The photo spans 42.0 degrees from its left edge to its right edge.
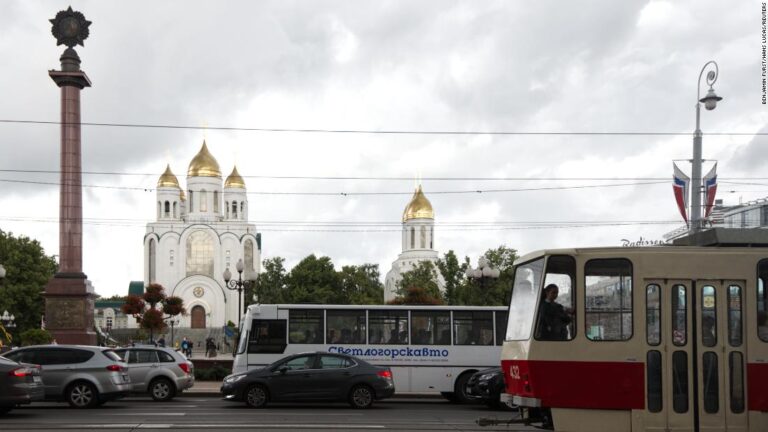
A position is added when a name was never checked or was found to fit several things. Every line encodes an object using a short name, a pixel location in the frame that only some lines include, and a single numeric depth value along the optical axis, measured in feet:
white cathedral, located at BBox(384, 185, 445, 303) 392.06
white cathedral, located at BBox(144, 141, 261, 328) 390.21
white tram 43.21
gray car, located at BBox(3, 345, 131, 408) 71.00
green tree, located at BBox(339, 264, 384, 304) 326.44
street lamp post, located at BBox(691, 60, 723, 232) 89.66
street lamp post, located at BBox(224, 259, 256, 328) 125.51
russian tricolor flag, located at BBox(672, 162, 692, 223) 98.06
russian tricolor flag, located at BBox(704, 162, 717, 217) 97.71
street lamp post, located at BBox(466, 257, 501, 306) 119.75
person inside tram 43.86
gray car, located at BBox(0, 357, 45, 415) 61.11
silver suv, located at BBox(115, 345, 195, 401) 82.20
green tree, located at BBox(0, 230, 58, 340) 235.81
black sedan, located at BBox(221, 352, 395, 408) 73.61
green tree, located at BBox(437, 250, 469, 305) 242.78
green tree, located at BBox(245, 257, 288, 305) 327.88
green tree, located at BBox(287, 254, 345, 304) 323.57
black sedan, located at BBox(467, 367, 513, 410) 74.79
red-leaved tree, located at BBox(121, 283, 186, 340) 151.94
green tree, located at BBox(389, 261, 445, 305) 286.25
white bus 84.64
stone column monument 130.62
